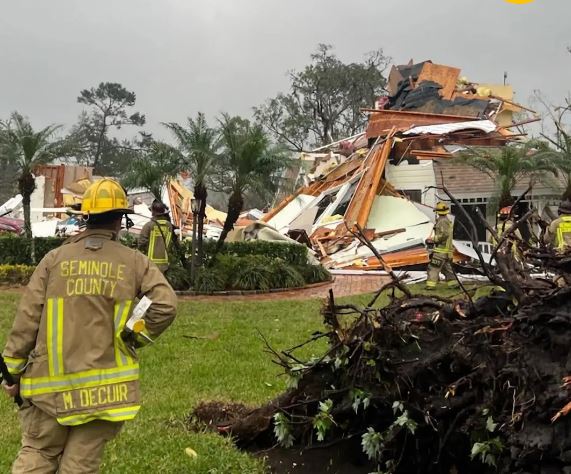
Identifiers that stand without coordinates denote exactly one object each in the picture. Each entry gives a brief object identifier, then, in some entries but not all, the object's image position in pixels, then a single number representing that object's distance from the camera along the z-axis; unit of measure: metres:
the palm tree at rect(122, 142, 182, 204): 14.79
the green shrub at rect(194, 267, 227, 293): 13.84
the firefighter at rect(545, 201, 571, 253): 9.96
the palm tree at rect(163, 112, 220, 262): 14.43
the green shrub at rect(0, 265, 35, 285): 14.75
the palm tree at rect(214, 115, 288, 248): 14.69
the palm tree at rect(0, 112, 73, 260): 16.25
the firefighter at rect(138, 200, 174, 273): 11.34
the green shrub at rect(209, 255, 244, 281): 14.52
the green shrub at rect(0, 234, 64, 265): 16.19
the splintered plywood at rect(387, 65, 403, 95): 32.62
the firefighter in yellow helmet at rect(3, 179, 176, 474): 3.12
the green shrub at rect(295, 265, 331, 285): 15.80
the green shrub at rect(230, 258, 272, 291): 14.21
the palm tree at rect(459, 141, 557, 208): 18.06
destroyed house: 20.41
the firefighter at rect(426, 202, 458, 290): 13.66
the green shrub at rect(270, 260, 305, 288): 14.72
